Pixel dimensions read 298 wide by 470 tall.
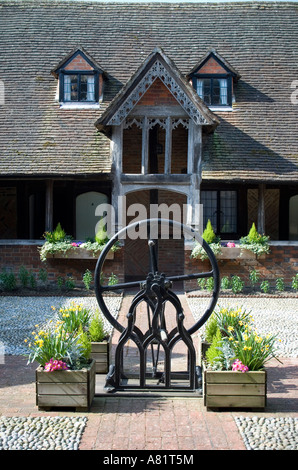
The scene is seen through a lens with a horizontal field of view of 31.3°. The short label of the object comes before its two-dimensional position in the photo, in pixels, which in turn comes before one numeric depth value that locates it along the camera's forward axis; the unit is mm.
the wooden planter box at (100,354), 6898
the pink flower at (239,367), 5594
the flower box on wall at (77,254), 13562
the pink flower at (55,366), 5582
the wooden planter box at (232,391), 5617
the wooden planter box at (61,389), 5605
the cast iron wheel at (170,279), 6168
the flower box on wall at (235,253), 13609
